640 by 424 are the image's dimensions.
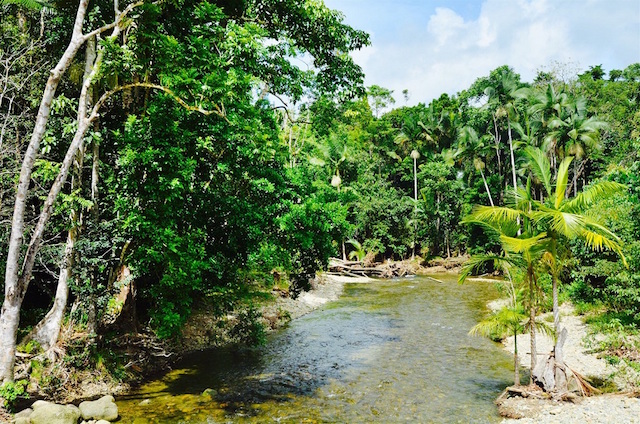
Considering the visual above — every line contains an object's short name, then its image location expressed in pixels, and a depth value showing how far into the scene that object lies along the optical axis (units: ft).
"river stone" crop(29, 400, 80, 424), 28.12
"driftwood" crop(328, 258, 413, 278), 122.83
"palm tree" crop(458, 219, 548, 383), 32.50
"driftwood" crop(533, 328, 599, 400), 32.63
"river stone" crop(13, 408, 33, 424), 27.84
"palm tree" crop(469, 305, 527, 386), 42.42
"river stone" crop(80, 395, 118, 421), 30.71
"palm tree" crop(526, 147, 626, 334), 29.91
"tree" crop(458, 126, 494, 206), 141.18
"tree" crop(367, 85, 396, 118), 192.85
